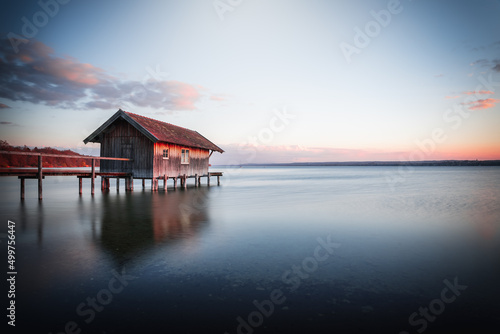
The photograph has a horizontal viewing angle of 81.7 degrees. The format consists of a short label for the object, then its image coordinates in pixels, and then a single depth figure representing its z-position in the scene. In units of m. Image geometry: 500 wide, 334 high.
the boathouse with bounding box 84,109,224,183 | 23.64
